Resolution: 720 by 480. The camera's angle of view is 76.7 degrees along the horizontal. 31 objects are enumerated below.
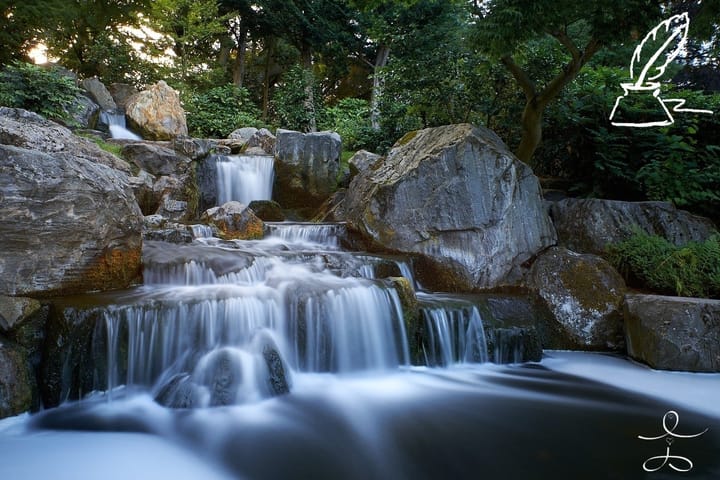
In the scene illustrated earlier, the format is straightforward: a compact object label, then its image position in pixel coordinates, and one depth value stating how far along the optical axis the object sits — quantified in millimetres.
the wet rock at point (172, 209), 8672
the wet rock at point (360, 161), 10312
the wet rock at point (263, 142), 12305
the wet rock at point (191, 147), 10180
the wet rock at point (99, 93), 13641
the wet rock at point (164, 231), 6359
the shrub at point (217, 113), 16016
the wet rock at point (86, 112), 10953
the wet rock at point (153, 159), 9672
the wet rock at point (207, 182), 10266
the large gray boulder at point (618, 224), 7000
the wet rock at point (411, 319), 5258
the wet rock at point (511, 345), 5441
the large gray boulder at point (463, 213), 6550
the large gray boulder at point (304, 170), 10891
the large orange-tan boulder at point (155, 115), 13062
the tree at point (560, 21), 6035
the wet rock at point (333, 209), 9116
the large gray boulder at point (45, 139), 5789
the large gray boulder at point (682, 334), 5047
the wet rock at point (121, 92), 15008
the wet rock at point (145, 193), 8445
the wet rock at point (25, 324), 3754
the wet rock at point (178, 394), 3852
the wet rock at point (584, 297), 5859
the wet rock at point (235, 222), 7965
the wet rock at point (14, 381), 3488
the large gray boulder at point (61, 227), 4168
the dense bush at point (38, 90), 9247
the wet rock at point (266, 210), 9922
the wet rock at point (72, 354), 3844
